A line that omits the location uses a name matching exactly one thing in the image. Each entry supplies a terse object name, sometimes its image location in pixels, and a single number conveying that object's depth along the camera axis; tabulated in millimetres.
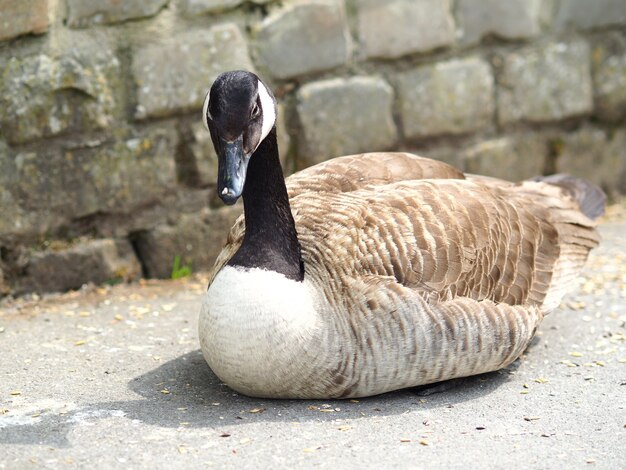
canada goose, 3705
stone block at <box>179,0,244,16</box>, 5219
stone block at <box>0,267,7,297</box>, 5070
